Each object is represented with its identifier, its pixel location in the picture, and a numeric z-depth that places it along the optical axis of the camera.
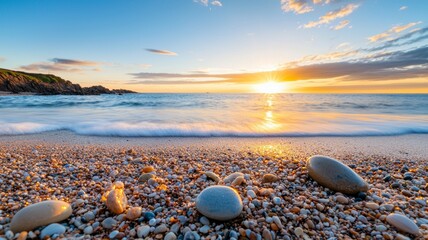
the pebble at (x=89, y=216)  0.32
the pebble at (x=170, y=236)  0.29
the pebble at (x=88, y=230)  0.30
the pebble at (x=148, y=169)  0.53
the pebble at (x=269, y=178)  0.47
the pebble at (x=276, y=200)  0.37
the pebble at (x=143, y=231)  0.29
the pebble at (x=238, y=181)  0.44
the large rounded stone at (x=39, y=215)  0.29
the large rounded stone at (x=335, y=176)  0.41
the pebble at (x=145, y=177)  0.47
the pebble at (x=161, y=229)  0.30
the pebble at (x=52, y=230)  0.29
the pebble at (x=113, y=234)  0.29
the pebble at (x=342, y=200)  0.38
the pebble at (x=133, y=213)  0.32
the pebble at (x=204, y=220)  0.31
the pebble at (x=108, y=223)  0.31
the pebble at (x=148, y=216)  0.32
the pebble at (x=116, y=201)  0.34
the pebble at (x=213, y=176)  0.48
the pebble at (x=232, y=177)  0.47
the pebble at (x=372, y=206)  0.36
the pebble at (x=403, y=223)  0.30
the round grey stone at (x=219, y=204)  0.31
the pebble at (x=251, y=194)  0.38
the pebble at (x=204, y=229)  0.30
